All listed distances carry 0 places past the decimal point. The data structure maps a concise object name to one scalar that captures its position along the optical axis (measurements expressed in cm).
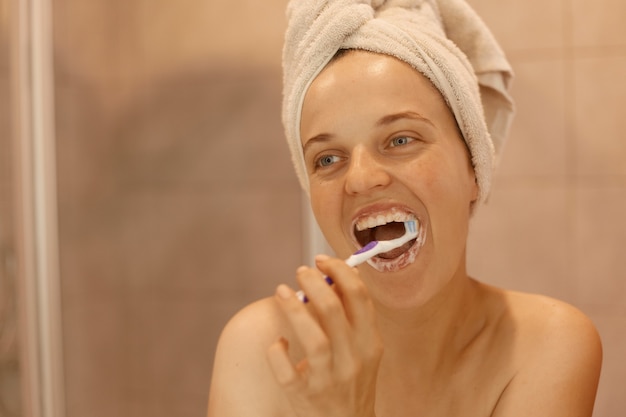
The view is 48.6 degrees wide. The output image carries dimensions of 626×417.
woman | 79
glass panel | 122
